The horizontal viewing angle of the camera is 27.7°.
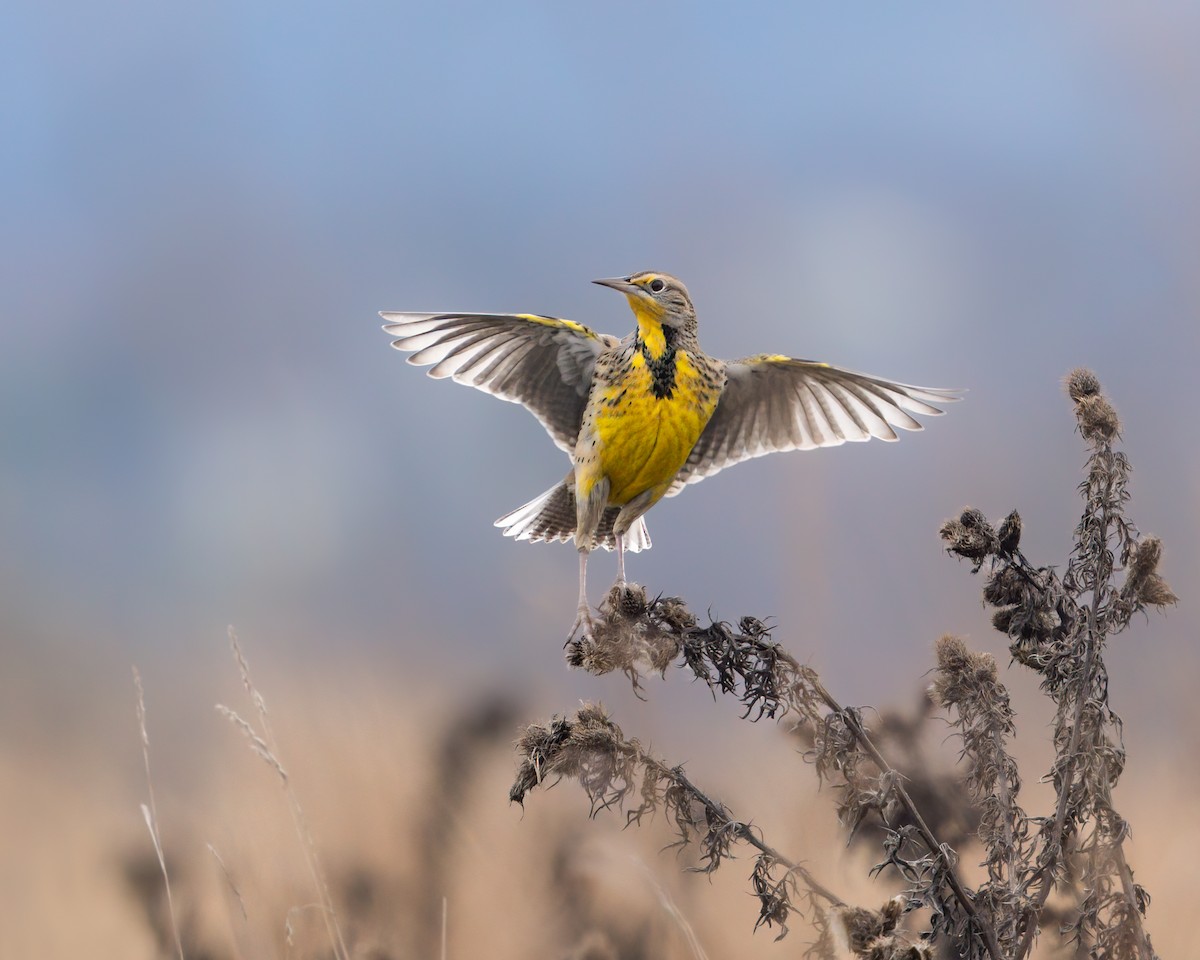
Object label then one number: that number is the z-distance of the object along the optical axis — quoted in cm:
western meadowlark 966
